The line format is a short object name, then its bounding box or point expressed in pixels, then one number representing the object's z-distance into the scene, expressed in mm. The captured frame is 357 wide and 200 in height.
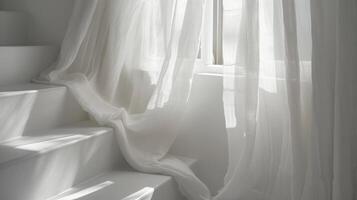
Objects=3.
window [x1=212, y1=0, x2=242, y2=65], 1693
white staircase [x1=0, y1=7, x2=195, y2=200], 1315
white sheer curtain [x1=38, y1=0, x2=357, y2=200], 1422
